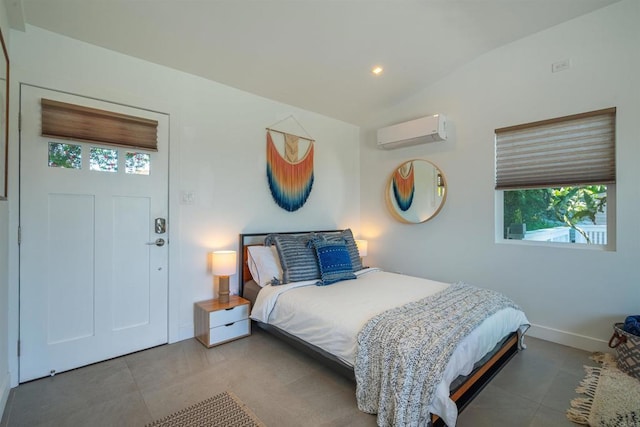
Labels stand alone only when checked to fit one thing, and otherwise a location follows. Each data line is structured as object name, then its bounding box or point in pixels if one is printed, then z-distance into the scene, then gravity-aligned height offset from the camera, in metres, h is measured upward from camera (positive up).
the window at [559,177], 2.62 +0.36
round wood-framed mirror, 3.65 +0.30
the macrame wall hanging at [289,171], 3.53 +0.55
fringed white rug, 1.71 -1.20
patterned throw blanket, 1.53 -0.78
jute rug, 1.69 -1.21
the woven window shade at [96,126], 2.19 +0.71
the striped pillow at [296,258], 2.86 -0.44
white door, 2.14 -0.27
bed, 1.57 -0.76
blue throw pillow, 2.89 -0.49
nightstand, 2.67 -1.01
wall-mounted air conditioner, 3.43 +1.02
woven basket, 2.11 -1.02
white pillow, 2.93 -0.52
